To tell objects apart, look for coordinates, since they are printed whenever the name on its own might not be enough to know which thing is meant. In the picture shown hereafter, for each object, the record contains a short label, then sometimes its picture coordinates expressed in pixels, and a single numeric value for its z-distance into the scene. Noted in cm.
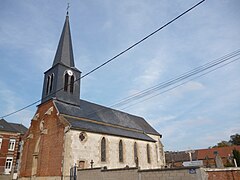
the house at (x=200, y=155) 4562
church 1730
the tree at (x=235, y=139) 5405
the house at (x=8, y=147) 2909
